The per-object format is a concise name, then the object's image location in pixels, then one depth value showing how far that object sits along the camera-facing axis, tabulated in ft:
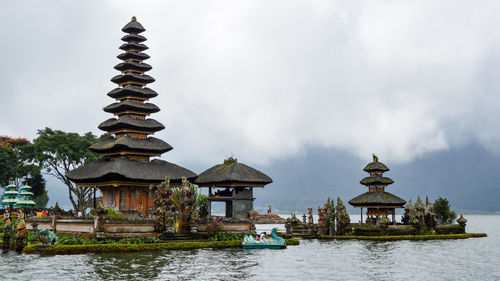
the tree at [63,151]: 229.45
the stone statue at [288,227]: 168.90
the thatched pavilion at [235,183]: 168.96
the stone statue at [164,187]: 147.64
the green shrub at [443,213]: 230.68
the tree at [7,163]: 231.71
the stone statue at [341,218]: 189.57
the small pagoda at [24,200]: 156.04
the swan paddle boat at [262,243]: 143.64
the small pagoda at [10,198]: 155.92
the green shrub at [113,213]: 155.16
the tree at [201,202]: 225.76
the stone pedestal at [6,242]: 130.83
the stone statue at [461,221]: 204.53
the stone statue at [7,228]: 131.08
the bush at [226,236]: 149.48
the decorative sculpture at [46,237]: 119.96
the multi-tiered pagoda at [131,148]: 166.40
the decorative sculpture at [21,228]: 128.36
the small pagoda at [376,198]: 200.34
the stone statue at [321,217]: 193.98
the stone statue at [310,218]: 198.40
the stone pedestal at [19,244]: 127.44
